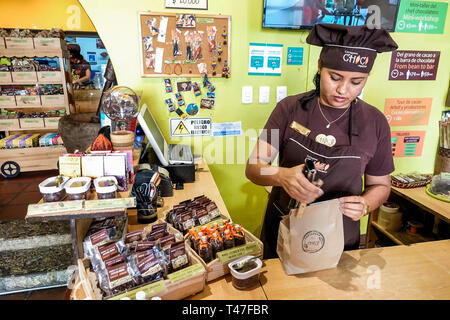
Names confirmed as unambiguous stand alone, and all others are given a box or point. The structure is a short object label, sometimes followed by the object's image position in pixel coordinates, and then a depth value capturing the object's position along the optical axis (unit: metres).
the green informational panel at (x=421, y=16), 2.74
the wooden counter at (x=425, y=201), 2.18
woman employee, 1.41
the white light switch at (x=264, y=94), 2.73
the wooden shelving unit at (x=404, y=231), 2.25
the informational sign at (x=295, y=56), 2.68
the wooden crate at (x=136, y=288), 1.02
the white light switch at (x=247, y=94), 2.69
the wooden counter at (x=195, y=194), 1.74
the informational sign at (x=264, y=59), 2.62
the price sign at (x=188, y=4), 2.37
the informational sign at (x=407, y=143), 3.12
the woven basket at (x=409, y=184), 2.64
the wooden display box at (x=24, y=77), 4.42
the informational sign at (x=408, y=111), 3.02
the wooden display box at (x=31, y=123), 4.65
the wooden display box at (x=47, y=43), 4.40
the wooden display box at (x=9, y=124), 4.61
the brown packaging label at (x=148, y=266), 1.04
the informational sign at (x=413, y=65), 2.87
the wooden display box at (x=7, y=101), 4.47
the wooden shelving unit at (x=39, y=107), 4.40
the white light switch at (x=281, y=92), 2.76
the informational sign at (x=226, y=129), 2.75
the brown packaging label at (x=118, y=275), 1.00
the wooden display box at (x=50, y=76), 4.49
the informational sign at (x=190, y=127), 2.65
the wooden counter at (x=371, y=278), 1.18
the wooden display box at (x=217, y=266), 1.16
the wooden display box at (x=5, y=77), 4.37
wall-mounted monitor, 2.47
